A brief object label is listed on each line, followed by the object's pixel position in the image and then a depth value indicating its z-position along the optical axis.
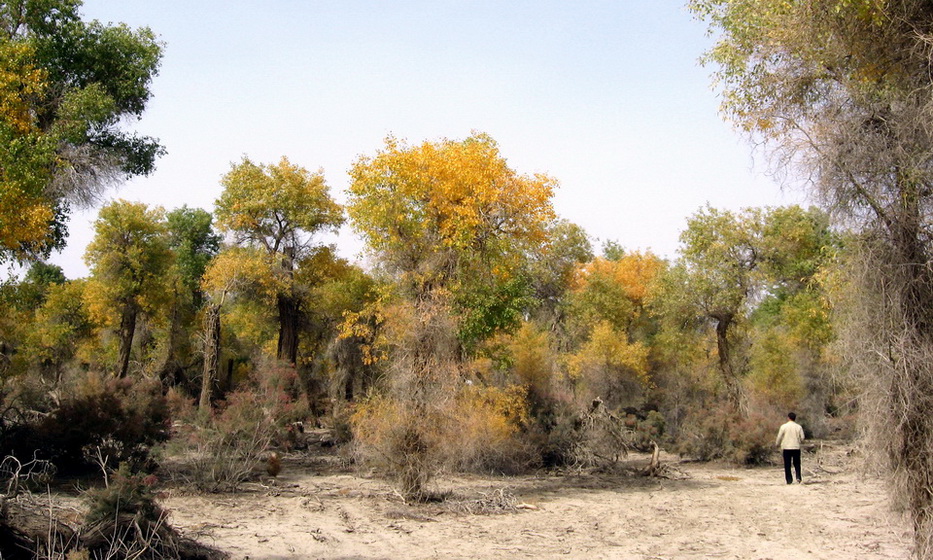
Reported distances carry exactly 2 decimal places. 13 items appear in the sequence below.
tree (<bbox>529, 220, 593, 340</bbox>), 34.97
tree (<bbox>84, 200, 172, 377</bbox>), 28.44
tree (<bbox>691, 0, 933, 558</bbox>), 6.75
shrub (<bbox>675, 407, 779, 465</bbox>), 21.33
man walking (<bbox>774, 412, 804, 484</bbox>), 16.24
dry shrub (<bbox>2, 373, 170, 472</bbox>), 12.88
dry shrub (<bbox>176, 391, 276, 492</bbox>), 12.95
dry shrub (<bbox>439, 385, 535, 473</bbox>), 12.88
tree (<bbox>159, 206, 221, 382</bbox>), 32.00
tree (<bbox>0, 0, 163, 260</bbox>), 11.41
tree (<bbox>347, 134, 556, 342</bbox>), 14.24
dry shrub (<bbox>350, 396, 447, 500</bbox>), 12.44
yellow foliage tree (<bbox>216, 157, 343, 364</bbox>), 24.88
